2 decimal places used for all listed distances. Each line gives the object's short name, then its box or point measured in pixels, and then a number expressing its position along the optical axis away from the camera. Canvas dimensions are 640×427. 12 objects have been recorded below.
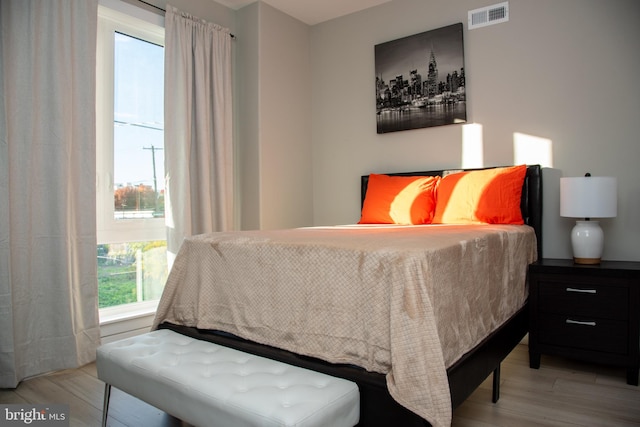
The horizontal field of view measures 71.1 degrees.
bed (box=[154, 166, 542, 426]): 1.37
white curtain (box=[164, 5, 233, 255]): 3.28
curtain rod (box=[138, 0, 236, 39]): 3.18
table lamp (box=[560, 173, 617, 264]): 2.53
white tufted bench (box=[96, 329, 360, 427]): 1.26
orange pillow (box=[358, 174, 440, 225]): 3.25
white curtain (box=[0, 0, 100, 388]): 2.39
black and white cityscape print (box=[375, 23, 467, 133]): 3.42
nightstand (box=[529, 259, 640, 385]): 2.36
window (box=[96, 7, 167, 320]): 3.04
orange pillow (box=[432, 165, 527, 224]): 2.89
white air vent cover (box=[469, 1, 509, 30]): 3.22
